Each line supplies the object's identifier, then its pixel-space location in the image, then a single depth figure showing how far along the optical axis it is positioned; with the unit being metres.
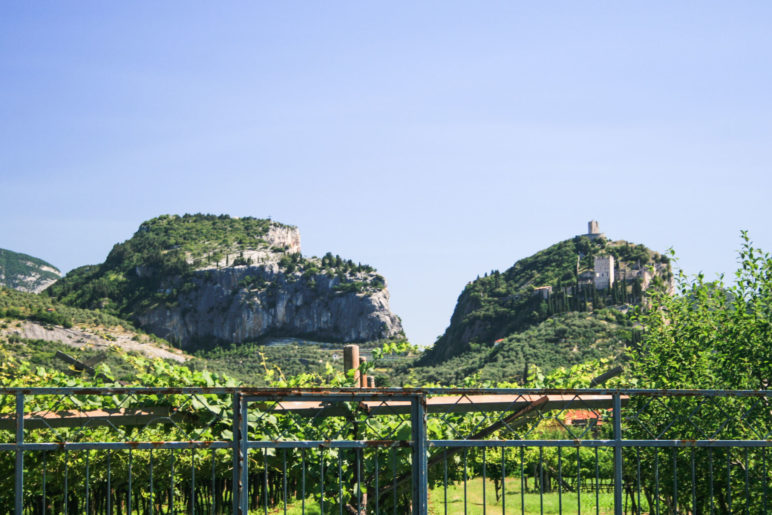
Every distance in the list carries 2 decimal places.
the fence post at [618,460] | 5.22
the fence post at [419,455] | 5.01
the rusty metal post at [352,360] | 7.67
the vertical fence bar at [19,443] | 5.21
